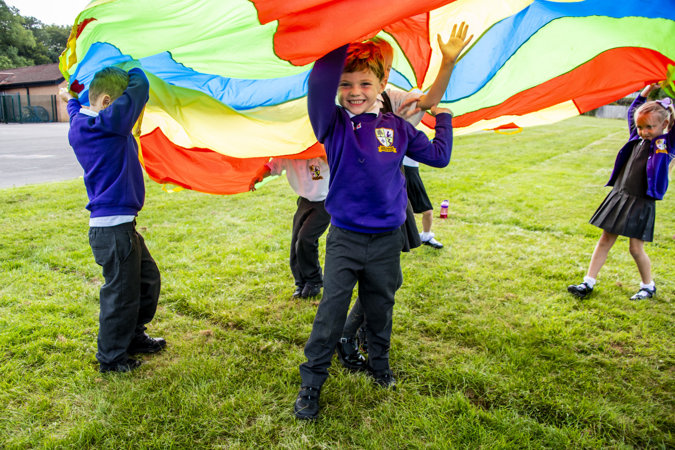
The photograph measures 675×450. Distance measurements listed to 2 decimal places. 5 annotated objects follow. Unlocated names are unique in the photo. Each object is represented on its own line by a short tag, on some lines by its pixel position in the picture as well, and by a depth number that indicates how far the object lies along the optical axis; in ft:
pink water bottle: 20.88
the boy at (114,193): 7.95
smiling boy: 7.40
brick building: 101.86
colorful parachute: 6.60
